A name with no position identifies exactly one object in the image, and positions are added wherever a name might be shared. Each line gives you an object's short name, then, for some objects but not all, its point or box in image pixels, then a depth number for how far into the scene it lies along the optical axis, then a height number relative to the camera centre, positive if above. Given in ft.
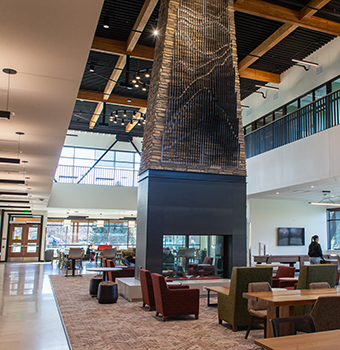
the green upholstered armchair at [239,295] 19.43 -3.32
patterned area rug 17.30 -5.30
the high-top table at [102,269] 30.55 -3.38
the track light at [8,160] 22.33 +3.99
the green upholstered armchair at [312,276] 20.07 -2.39
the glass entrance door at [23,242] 73.87 -2.97
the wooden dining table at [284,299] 15.44 -2.83
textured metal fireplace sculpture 30.17 +11.56
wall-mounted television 52.54 -0.44
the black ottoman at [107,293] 27.09 -4.74
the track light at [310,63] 37.81 +17.69
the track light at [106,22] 32.48 +18.11
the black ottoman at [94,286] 30.81 -4.75
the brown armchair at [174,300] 21.61 -4.09
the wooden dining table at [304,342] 8.98 -2.73
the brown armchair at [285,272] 30.35 -3.20
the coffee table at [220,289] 21.41 -3.48
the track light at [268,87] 45.13 +17.78
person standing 39.55 -1.77
